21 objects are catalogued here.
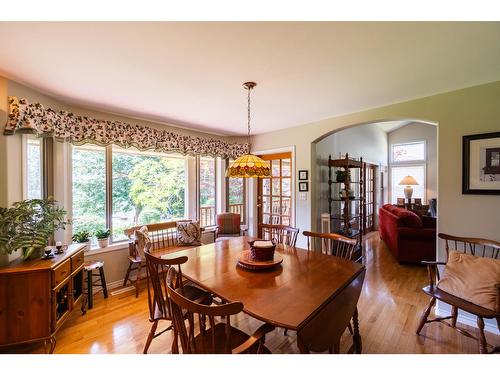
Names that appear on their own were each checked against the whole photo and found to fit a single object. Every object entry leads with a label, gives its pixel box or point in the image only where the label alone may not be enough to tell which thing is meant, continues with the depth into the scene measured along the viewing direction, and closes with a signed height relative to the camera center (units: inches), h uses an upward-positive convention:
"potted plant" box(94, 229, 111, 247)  108.9 -25.4
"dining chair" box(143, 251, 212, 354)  56.9 -29.9
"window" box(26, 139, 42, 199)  86.5 +6.8
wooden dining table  42.3 -25.1
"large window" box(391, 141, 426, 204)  243.3 +20.5
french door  150.5 -6.0
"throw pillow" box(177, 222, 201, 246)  130.0 -29.2
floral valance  77.7 +25.8
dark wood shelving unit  146.8 -13.8
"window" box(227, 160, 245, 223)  167.2 -8.7
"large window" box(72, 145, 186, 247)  110.0 -1.2
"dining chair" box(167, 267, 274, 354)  35.8 -26.8
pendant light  73.9 +5.7
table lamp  231.0 +0.8
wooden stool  94.2 -42.3
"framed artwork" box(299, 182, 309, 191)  136.0 -1.0
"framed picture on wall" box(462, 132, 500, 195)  77.4 +7.2
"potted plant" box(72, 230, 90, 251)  100.6 -23.8
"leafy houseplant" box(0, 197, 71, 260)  66.2 -12.9
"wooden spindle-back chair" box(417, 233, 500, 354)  62.3 -36.3
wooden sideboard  64.8 -34.9
